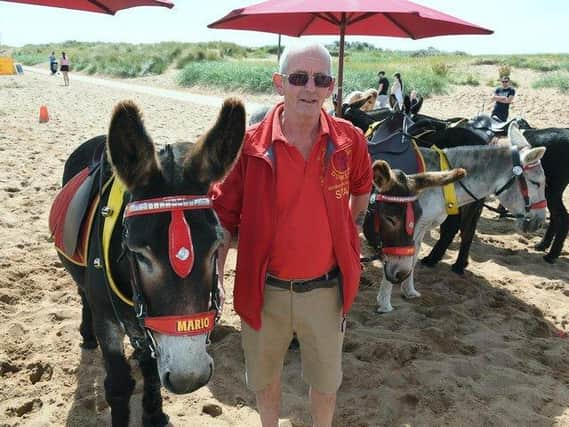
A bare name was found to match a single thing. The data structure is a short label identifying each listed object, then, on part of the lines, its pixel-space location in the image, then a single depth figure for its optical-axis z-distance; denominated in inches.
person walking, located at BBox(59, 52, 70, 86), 1121.4
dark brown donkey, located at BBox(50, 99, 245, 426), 75.8
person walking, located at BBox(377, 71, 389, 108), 517.0
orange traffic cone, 536.7
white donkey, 192.1
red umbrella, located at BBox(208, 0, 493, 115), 181.0
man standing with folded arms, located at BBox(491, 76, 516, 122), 432.5
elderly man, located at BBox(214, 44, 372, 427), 90.1
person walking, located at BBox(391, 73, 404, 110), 457.1
